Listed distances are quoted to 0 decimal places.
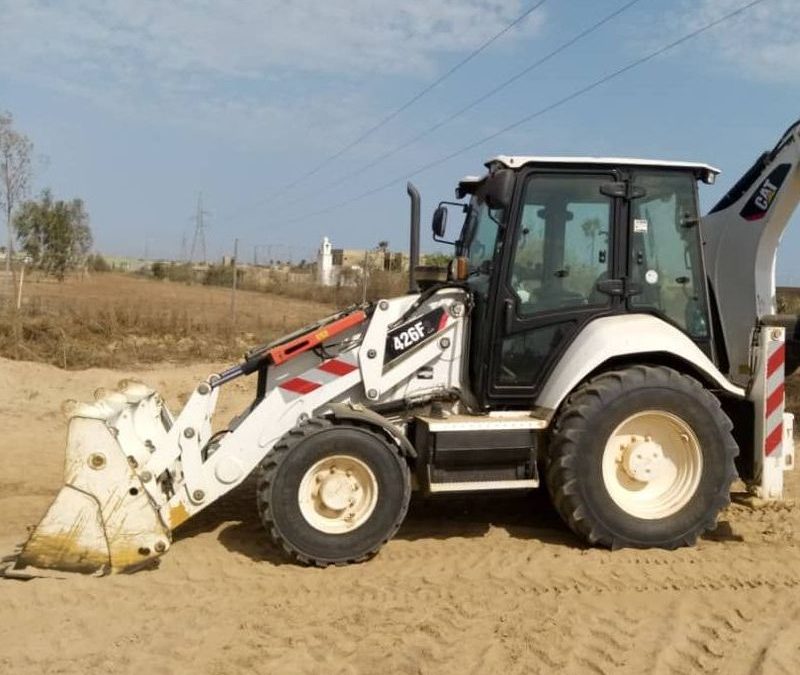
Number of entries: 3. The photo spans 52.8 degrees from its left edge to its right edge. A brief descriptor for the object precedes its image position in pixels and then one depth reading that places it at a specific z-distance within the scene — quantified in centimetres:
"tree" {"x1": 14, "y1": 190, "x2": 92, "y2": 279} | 2264
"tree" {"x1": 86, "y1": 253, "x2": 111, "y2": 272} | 4669
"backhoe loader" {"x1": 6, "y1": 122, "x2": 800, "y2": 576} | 488
